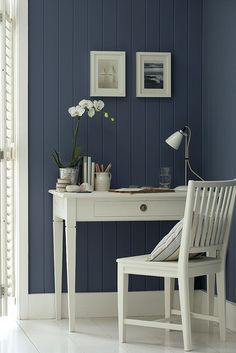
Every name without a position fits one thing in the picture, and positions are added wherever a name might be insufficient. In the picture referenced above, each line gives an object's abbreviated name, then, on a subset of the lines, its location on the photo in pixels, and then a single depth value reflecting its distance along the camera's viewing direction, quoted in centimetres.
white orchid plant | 503
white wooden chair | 425
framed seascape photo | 528
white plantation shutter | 508
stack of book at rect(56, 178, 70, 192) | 490
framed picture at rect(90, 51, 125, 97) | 522
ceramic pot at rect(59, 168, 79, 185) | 500
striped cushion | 430
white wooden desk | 466
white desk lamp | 508
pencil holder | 508
